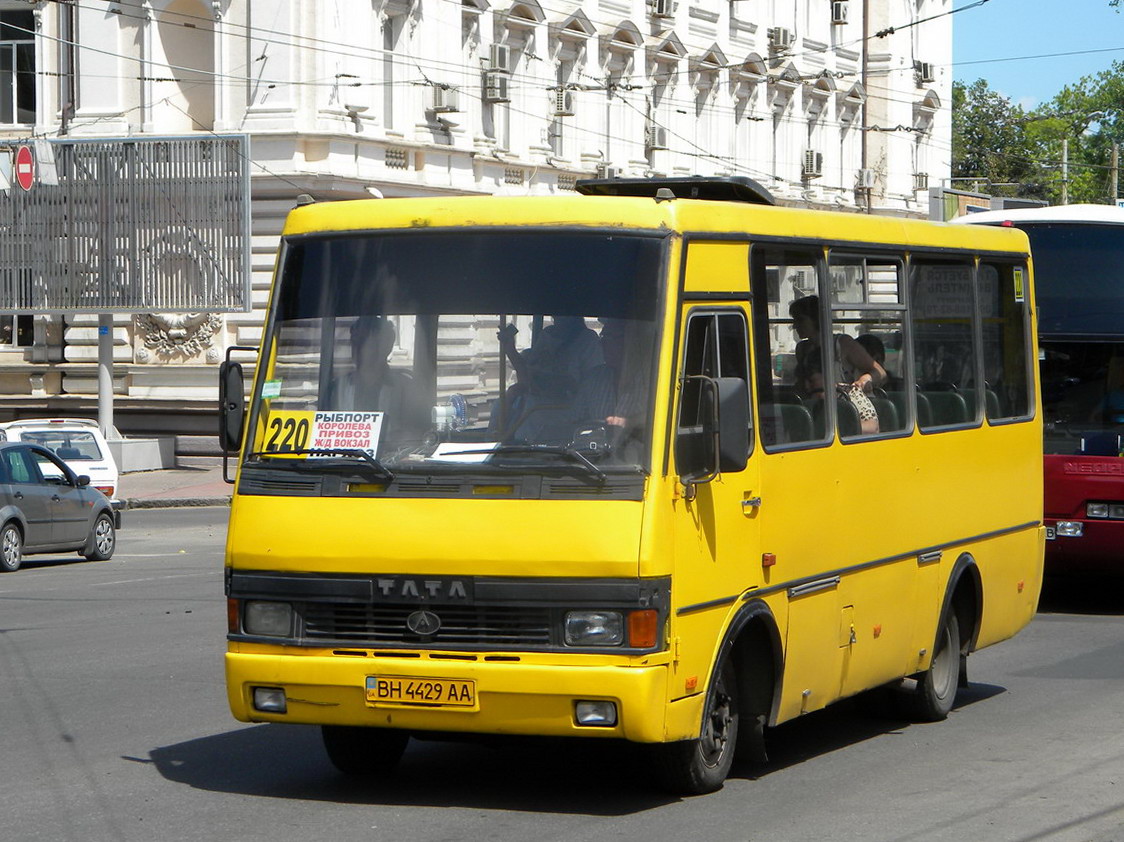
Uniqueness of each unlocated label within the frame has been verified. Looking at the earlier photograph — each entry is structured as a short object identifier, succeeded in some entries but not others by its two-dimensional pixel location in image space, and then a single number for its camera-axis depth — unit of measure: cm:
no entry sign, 3616
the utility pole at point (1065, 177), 9785
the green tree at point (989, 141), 10469
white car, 2881
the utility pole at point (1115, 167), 8089
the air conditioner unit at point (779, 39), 5148
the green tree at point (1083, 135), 10912
